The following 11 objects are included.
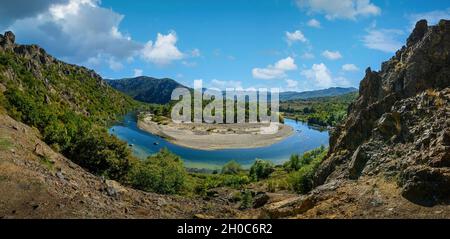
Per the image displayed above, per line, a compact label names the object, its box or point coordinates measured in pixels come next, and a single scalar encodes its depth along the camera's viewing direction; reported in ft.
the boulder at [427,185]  67.77
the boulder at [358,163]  97.47
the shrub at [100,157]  160.97
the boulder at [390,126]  92.61
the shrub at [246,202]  138.84
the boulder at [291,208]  87.79
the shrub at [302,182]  171.78
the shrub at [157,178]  157.79
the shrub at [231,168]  333.76
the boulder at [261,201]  132.26
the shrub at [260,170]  318.04
